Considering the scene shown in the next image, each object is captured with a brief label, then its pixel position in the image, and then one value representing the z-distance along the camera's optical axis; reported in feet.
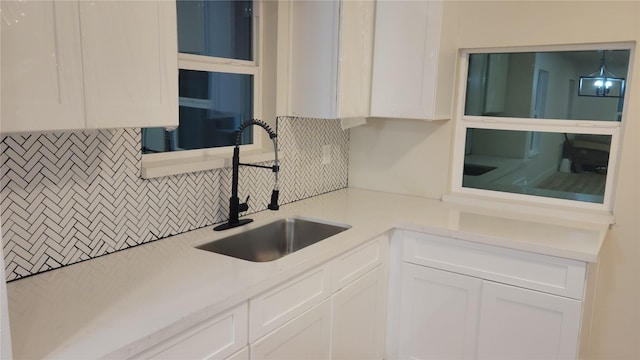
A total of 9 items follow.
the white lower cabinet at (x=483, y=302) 6.73
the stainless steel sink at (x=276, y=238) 7.07
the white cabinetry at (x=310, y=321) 4.73
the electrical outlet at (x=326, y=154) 9.62
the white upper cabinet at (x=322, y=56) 7.81
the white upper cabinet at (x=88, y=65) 3.68
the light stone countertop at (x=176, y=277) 3.99
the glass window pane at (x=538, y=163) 8.25
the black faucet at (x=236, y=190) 7.08
